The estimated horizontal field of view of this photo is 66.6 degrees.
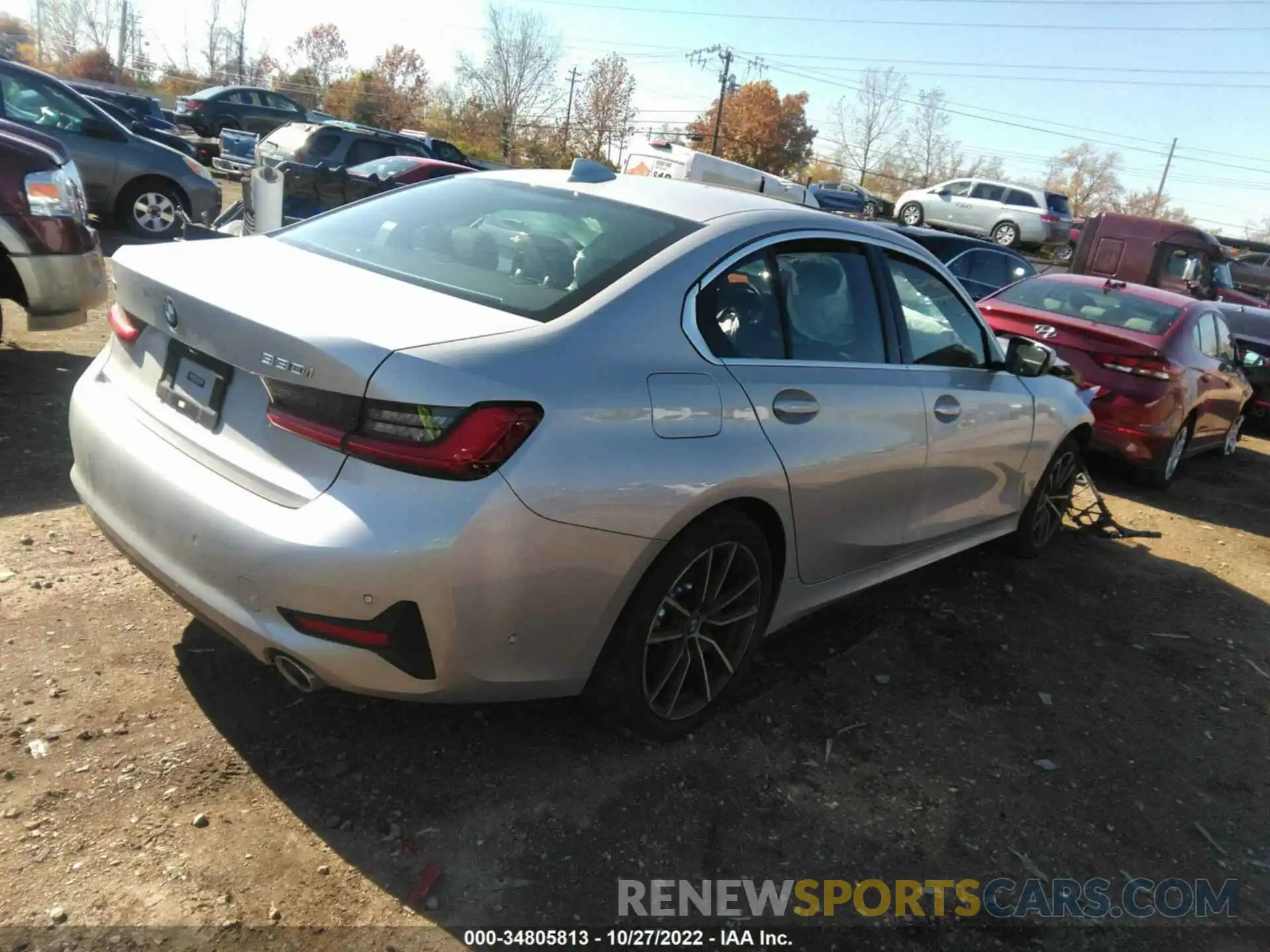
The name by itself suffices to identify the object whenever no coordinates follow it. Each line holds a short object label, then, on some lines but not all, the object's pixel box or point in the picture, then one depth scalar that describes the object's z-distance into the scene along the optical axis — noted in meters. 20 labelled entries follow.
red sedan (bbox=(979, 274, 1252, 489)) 6.99
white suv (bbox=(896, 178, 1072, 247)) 29.14
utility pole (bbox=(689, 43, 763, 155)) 62.48
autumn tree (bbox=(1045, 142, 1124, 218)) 85.25
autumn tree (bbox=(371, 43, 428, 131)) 54.47
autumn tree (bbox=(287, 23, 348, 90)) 68.50
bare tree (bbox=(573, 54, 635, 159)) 55.22
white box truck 16.12
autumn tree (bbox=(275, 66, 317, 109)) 59.38
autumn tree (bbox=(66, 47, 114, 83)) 63.78
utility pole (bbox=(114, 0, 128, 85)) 61.78
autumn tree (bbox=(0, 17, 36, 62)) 65.50
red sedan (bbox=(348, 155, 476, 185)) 13.16
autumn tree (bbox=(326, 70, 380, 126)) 54.84
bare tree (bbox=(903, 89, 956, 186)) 76.12
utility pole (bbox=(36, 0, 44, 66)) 79.69
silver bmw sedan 2.27
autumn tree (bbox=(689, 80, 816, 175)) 65.62
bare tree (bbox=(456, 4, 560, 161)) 55.00
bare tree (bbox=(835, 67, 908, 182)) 72.94
